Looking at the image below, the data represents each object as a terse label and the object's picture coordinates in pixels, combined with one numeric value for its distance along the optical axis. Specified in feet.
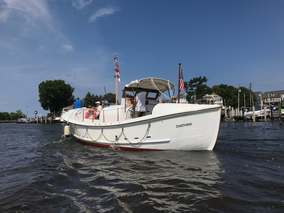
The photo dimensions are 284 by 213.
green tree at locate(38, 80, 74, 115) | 233.39
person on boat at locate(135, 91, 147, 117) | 32.29
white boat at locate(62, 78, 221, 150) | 27.33
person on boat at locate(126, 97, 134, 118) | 33.53
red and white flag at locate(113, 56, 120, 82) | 43.39
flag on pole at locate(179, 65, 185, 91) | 31.70
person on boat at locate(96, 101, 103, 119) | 39.39
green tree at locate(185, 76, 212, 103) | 197.52
